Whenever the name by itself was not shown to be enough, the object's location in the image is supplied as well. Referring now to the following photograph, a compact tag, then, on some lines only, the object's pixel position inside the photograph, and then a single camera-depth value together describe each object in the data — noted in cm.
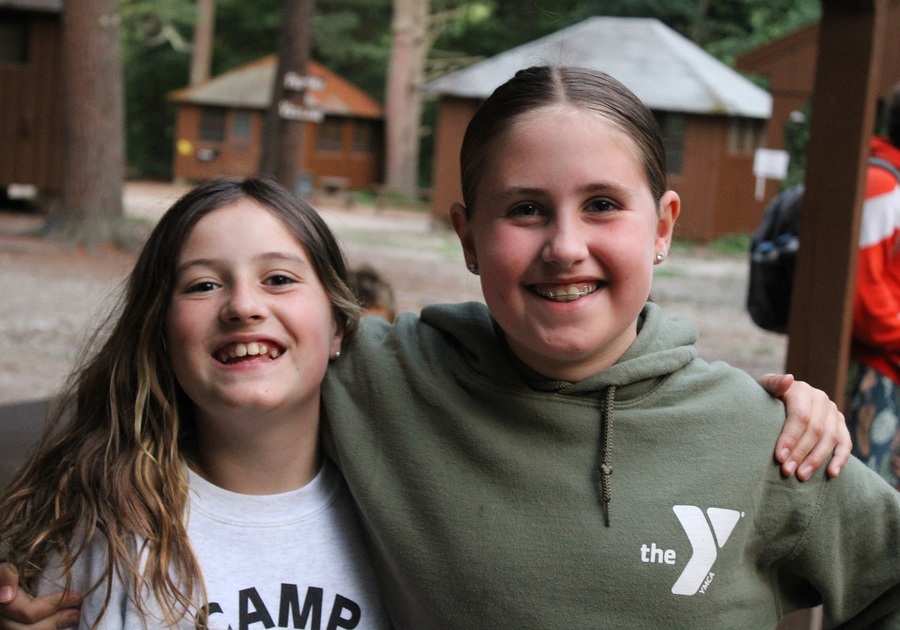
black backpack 407
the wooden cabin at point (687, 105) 2239
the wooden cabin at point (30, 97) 1697
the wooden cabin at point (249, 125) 3212
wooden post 355
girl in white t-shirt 167
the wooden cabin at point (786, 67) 1334
